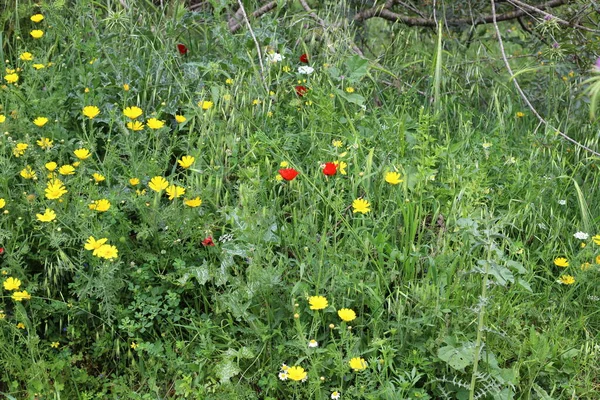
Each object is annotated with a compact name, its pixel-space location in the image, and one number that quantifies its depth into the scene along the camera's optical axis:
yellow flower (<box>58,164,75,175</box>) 2.34
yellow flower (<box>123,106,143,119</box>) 2.60
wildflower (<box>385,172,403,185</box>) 2.37
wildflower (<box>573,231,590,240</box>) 2.55
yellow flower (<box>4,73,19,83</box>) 2.78
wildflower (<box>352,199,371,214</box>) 2.28
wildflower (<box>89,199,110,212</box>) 2.24
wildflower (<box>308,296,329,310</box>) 2.02
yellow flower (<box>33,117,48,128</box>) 2.53
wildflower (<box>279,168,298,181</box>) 2.17
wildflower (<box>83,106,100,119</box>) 2.59
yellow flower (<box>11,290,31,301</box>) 2.10
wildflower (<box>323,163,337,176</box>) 2.22
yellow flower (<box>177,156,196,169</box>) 2.47
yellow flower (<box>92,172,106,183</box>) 2.36
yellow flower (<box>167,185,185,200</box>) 2.30
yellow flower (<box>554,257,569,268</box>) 2.44
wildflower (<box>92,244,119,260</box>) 2.09
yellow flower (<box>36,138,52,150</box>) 2.46
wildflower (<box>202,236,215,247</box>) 2.21
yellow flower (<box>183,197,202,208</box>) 2.32
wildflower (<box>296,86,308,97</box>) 3.00
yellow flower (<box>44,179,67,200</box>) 2.25
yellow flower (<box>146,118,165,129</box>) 2.57
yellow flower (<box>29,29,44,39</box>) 3.10
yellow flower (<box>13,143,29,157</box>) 2.45
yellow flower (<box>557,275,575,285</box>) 2.40
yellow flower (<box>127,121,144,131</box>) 2.55
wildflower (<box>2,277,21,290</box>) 2.14
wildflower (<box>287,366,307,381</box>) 1.93
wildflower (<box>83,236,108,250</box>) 2.11
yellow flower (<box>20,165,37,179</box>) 2.37
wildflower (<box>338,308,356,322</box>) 2.01
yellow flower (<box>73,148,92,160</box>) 2.41
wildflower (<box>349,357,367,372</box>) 1.92
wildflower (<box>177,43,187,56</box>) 3.24
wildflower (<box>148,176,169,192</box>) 2.32
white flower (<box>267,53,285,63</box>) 3.07
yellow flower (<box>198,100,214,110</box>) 2.67
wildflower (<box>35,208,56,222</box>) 2.17
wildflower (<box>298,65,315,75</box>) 3.04
